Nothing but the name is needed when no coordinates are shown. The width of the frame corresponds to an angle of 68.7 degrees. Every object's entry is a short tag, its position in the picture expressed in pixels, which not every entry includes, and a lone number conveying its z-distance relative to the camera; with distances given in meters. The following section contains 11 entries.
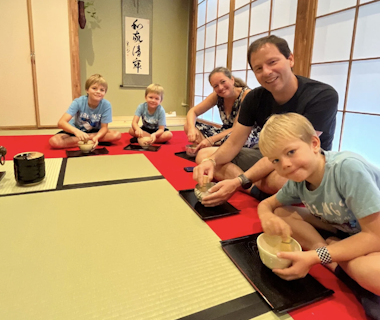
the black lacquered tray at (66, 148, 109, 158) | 2.34
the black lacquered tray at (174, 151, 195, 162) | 2.35
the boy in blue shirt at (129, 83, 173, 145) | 2.80
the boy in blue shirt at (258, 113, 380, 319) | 0.79
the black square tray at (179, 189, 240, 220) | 1.34
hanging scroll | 4.54
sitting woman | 2.06
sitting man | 1.31
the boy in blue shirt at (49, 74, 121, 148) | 2.53
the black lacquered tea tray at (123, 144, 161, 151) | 2.63
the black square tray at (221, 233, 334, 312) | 0.81
